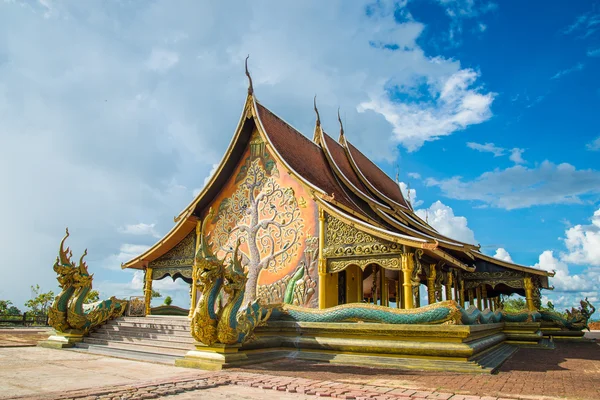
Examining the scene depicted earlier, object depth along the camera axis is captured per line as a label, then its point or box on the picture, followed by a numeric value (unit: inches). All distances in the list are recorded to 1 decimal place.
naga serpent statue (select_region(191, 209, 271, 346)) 271.9
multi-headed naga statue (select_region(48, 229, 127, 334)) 396.2
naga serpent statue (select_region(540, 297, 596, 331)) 600.1
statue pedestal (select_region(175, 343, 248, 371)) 261.0
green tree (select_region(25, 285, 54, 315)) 952.3
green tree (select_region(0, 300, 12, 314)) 1010.1
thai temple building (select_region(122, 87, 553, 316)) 373.7
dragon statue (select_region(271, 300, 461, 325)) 278.1
